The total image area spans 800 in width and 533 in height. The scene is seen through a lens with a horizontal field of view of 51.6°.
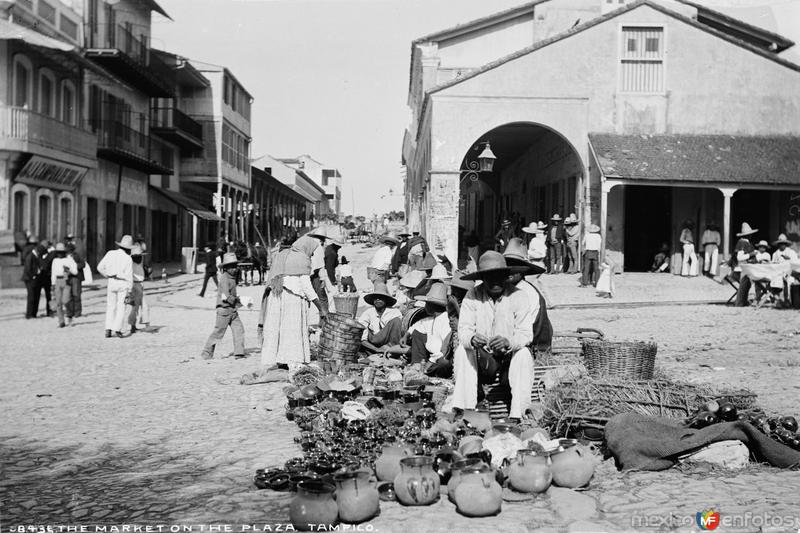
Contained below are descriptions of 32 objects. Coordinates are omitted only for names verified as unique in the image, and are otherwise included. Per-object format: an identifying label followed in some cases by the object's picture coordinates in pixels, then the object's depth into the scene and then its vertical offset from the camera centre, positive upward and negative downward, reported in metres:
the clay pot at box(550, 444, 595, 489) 5.11 -1.35
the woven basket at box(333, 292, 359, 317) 12.52 -0.86
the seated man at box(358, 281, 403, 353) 10.22 -0.95
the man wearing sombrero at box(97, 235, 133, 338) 13.23 -0.59
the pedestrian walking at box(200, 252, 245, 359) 10.91 -0.88
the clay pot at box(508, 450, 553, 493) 4.95 -1.35
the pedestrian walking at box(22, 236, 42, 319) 16.36 -0.73
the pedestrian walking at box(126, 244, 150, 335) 13.78 -0.75
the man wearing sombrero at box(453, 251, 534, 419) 6.71 -0.72
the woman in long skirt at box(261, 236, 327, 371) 9.40 -0.75
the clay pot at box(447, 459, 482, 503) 4.80 -1.33
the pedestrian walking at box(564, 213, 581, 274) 22.53 +0.31
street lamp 20.61 +2.21
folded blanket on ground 5.43 -1.28
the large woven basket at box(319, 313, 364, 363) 9.43 -1.05
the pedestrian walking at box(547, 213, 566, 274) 23.00 +0.10
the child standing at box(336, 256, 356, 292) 17.94 -0.62
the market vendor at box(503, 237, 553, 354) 7.25 -0.45
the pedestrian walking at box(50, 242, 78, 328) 14.97 -0.67
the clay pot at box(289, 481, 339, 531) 4.32 -1.39
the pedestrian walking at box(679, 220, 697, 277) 21.47 -0.06
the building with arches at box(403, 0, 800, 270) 22.11 +3.72
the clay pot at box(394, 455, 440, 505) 4.77 -1.37
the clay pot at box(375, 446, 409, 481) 5.12 -1.35
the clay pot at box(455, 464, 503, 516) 4.57 -1.36
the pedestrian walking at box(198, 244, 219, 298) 21.17 -0.51
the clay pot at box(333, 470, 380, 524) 4.46 -1.36
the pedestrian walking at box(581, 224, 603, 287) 19.88 -0.04
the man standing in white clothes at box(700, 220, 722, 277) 21.33 +0.08
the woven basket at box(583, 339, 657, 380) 7.30 -0.97
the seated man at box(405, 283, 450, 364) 9.11 -0.92
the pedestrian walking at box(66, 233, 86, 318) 15.50 -0.90
